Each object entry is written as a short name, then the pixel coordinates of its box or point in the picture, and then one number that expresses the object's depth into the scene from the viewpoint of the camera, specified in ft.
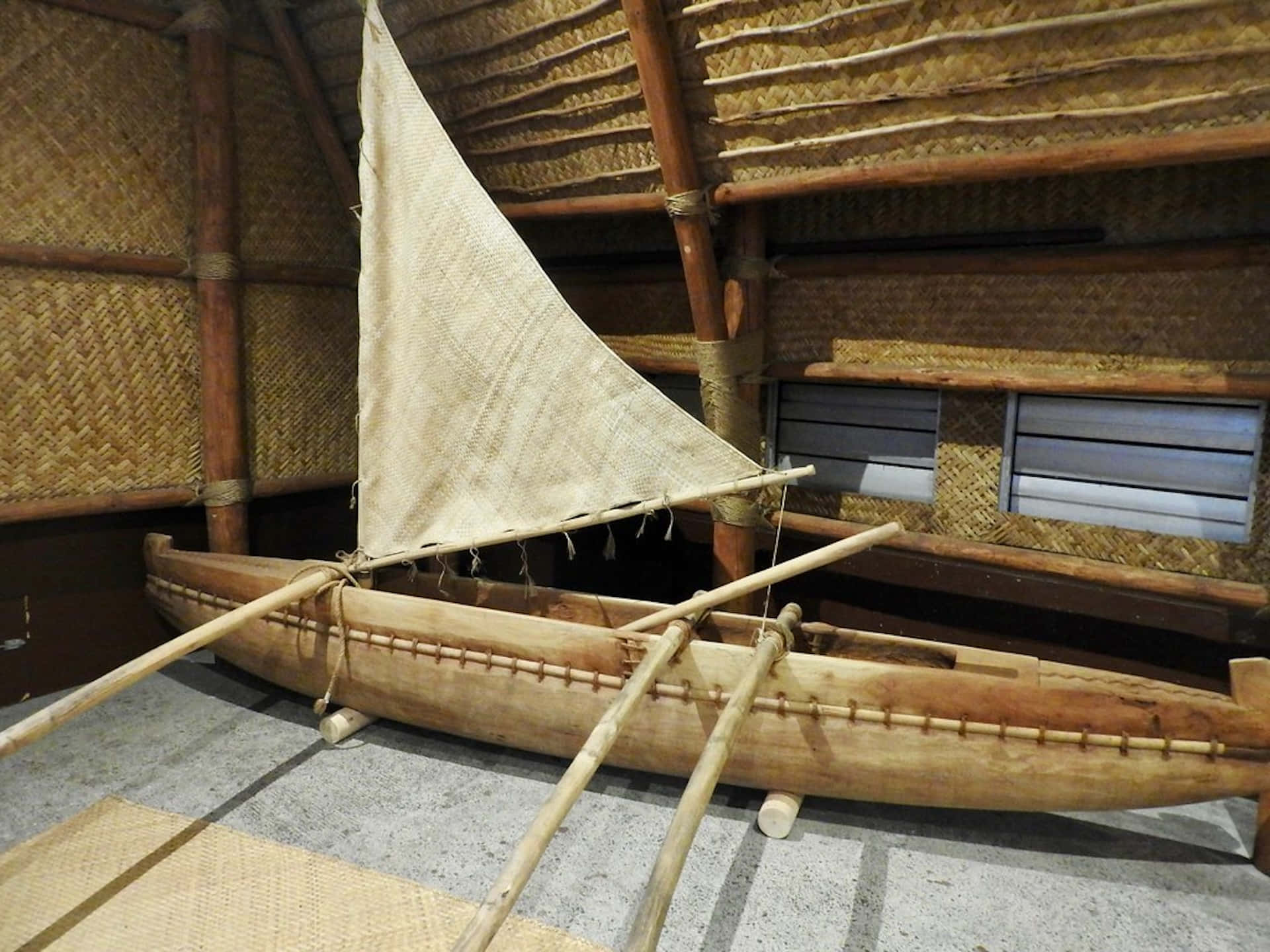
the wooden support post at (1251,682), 6.24
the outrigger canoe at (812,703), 6.51
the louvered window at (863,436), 10.05
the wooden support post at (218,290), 10.39
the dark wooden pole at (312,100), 10.55
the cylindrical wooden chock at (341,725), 9.00
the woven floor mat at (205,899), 6.21
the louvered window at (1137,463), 8.22
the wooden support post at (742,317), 9.98
